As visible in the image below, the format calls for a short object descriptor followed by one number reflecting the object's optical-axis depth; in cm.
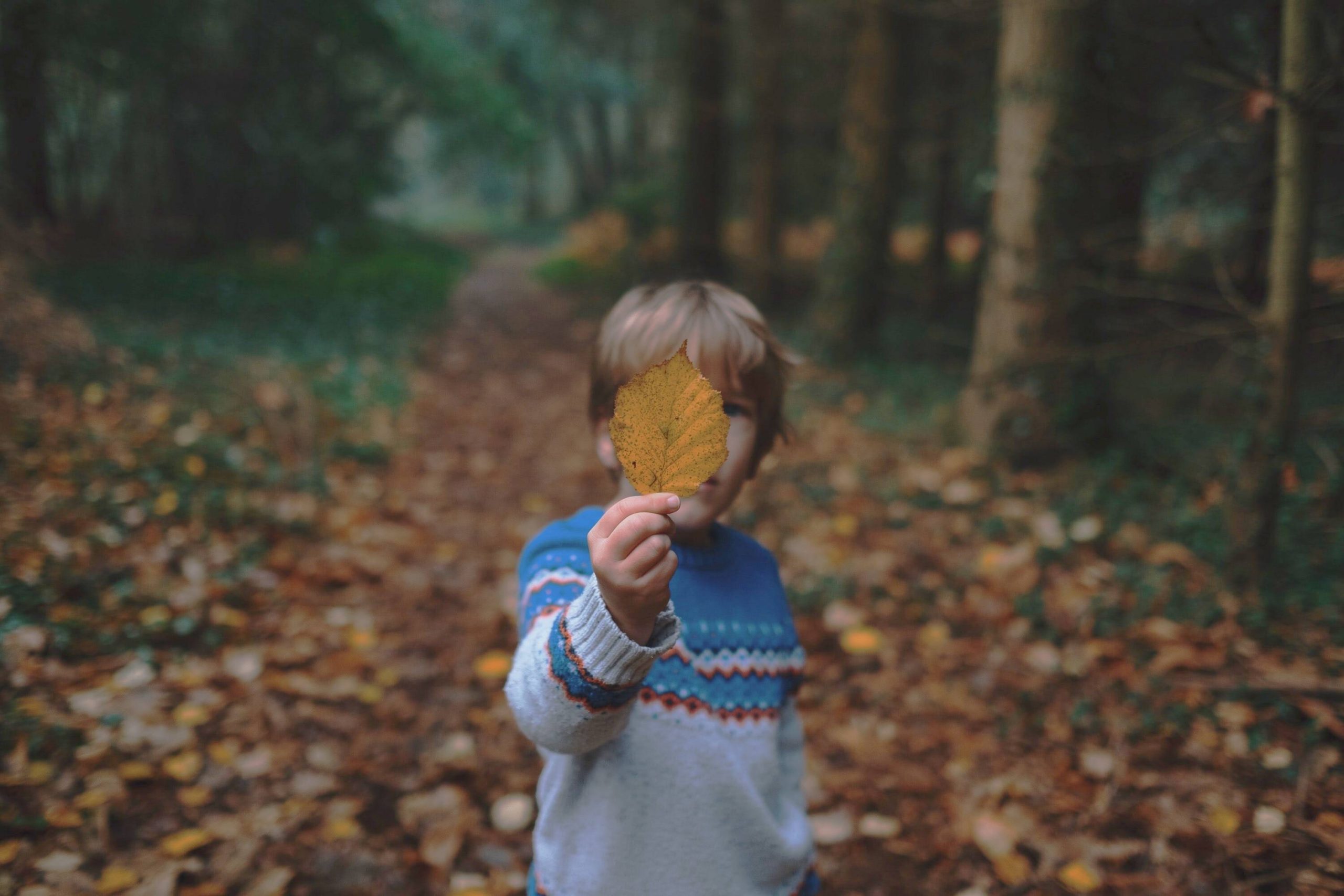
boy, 126
